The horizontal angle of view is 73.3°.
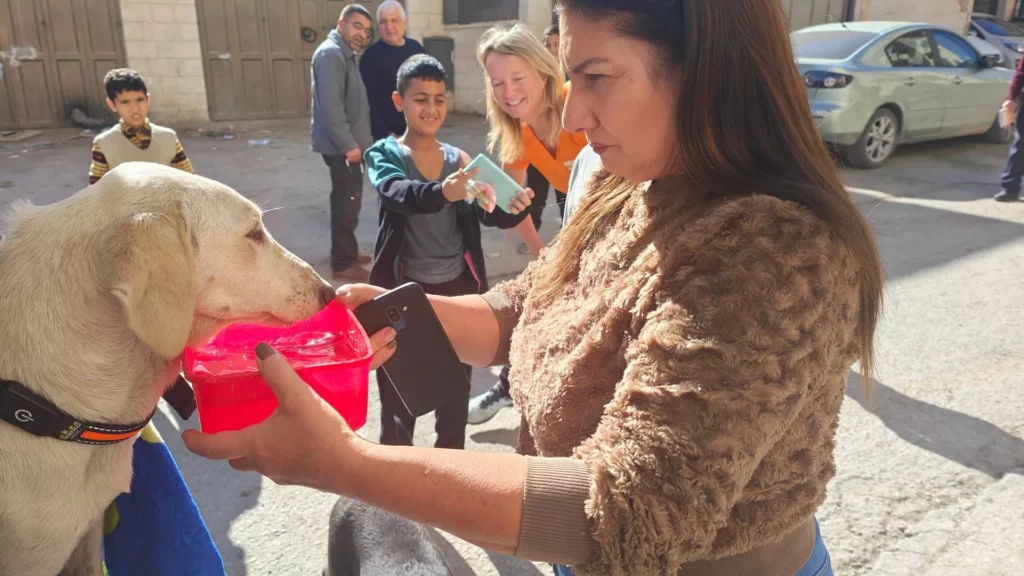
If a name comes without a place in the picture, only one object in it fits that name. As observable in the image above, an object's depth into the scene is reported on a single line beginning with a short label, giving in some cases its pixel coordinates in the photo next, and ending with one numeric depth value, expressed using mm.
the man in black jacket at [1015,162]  8297
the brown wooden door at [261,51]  13703
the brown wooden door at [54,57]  12211
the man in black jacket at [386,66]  6824
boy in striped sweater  4238
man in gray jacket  6152
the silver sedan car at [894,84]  9672
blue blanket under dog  1579
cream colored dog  1361
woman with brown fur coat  1012
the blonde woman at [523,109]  3799
